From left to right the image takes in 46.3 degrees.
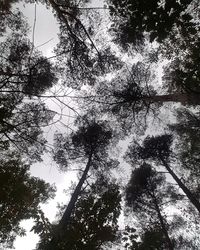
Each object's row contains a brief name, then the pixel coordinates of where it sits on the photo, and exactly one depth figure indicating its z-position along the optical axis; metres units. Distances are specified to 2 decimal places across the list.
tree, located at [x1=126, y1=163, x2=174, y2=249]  15.19
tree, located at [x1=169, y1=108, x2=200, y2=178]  12.57
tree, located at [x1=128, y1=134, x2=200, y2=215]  14.91
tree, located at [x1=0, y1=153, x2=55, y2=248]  6.50
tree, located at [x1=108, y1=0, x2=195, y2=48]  3.59
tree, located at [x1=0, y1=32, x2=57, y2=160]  9.41
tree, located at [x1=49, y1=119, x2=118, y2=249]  13.80
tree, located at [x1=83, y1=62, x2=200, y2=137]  10.07
